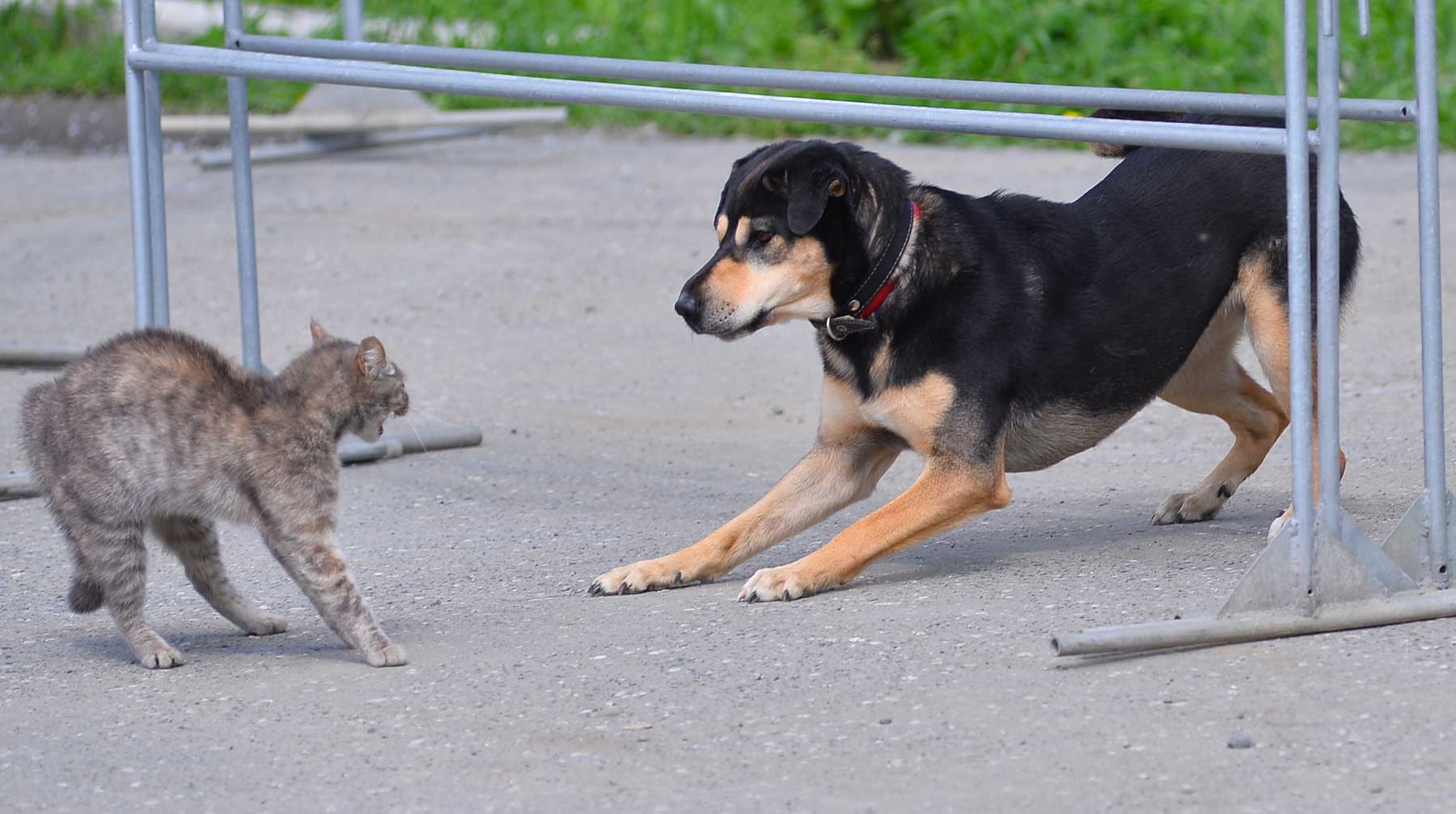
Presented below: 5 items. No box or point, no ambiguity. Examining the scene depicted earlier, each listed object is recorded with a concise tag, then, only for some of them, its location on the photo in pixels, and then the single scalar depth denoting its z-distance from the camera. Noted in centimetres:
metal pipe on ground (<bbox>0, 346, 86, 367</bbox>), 1457
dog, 920
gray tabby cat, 782
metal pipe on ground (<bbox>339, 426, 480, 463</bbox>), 1243
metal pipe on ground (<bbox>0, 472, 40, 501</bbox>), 1134
